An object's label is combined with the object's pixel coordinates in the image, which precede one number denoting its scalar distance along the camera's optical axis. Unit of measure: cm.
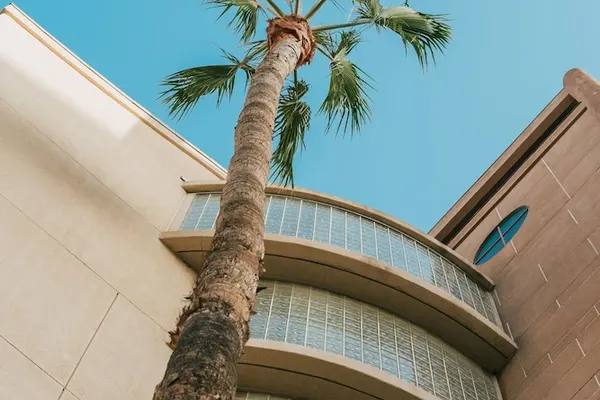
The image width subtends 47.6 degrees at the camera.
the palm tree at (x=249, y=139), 371
